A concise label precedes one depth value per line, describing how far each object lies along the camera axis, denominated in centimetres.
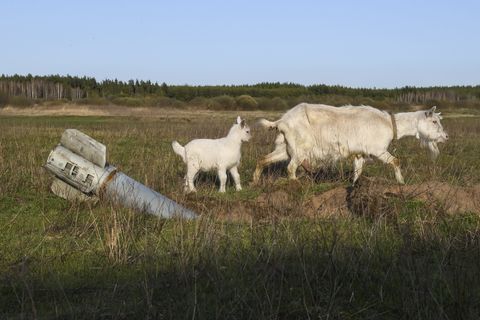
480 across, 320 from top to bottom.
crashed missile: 835
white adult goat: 1173
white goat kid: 1055
